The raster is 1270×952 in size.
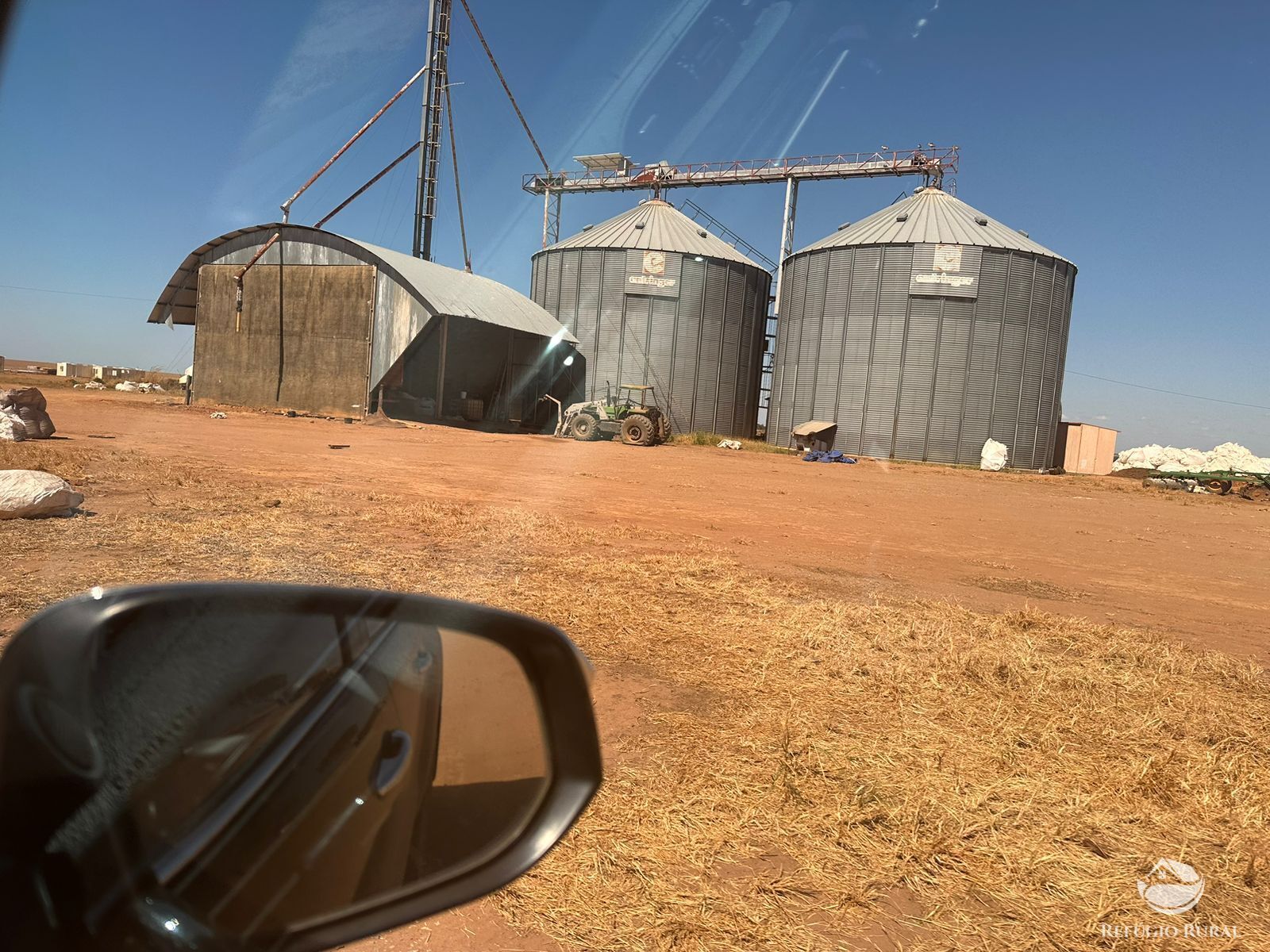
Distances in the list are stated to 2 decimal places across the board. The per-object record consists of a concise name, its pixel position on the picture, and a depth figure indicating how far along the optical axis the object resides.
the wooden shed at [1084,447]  34.06
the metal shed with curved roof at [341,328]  25.17
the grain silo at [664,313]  31.70
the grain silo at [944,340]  29.05
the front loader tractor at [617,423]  25.09
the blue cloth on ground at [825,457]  26.50
